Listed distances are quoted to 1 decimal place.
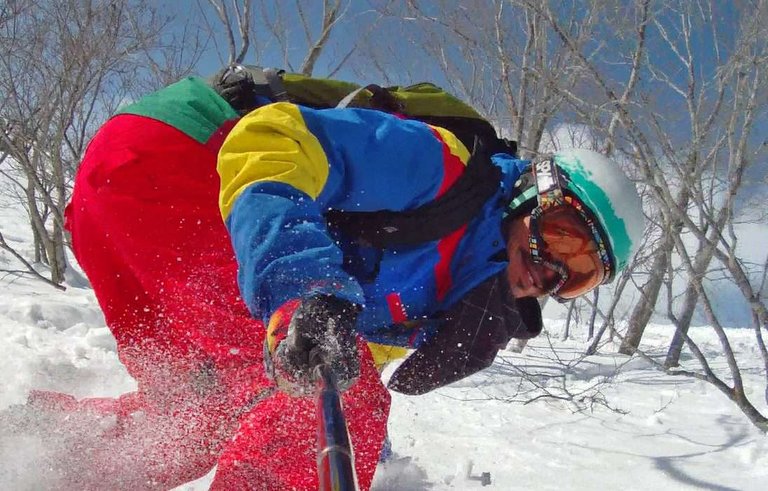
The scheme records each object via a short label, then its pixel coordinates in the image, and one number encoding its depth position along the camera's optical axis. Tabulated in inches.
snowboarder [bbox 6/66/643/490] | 55.5
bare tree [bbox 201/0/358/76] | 292.7
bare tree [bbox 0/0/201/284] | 278.1
